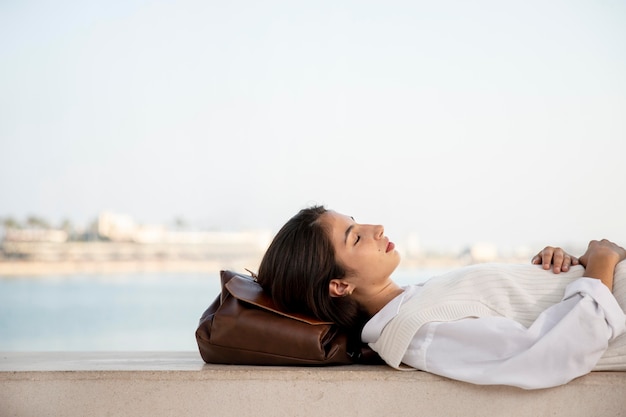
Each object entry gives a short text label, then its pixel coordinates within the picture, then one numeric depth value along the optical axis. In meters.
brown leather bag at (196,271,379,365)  2.03
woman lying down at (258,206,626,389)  1.91
